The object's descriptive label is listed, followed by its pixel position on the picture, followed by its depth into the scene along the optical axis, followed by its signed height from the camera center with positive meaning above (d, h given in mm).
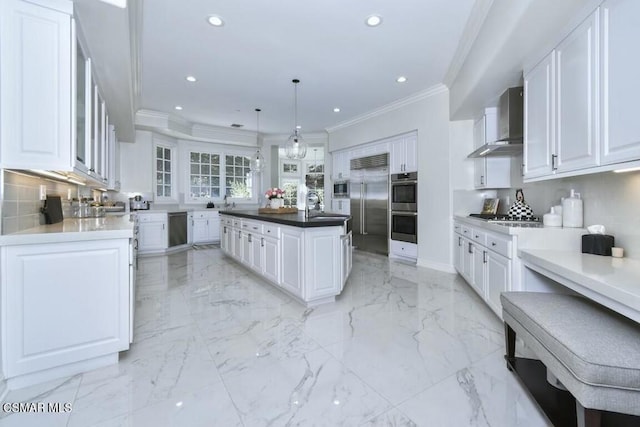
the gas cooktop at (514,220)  2498 -76
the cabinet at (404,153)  4758 +1027
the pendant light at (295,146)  4160 +976
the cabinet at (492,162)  3564 +648
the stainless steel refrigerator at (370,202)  5277 +199
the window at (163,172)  6246 +918
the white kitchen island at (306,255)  2820 -452
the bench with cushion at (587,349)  1035 -552
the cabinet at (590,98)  1432 +706
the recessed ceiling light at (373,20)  2723 +1879
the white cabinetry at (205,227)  6570 -332
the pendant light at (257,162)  5293 +944
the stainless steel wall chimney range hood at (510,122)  2898 +948
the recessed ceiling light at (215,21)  2728 +1879
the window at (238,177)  7391 +950
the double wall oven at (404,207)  4727 +100
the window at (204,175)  6891 +932
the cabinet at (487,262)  2307 -483
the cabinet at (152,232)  5500 -389
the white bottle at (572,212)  2217 +5
